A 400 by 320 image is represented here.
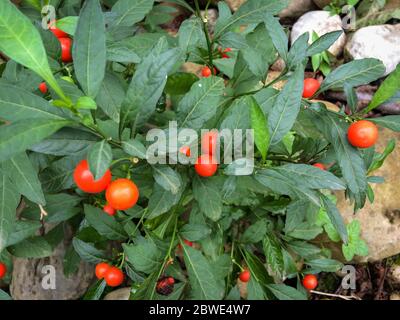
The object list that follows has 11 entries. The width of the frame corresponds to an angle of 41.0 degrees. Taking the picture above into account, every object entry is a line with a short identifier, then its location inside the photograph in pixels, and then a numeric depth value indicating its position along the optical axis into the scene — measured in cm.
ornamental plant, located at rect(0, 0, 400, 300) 25
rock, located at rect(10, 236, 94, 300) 48
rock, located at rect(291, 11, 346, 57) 60
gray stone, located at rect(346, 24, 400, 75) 57
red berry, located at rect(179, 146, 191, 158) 28
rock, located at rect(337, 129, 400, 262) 49
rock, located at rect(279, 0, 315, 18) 64
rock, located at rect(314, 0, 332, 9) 63
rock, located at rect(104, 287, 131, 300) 49
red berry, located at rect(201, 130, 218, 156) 29
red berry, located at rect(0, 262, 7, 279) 38
